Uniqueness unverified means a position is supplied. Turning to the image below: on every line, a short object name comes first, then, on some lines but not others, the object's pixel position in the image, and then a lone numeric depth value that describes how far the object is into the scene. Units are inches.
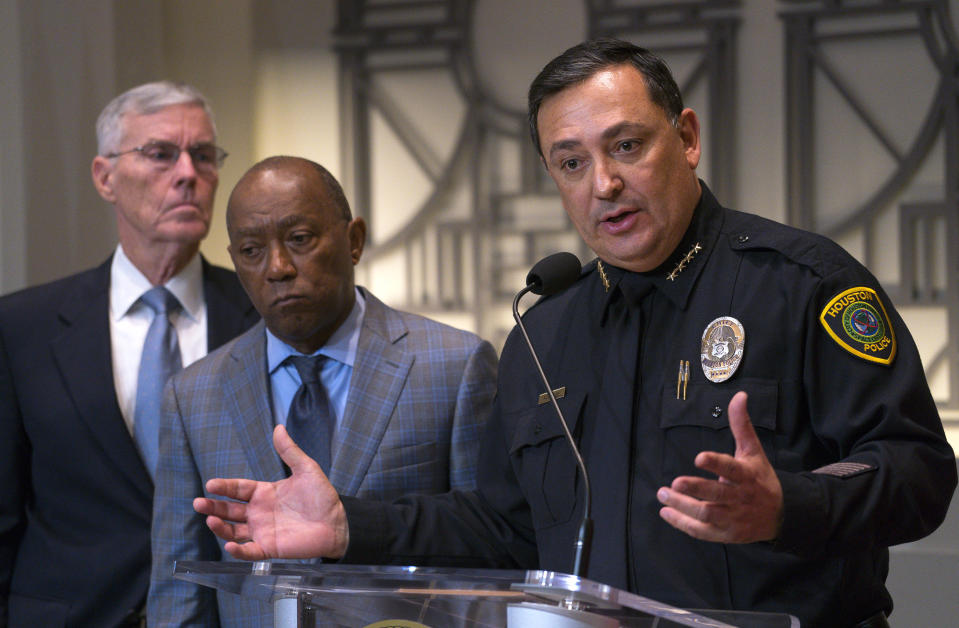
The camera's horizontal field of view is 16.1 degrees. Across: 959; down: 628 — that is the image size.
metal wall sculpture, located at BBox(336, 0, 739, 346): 216.6
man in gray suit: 154.7
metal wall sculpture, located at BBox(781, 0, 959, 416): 191.2
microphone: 142.9
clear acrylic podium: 128.4
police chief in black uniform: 138.5
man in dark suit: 166.8
